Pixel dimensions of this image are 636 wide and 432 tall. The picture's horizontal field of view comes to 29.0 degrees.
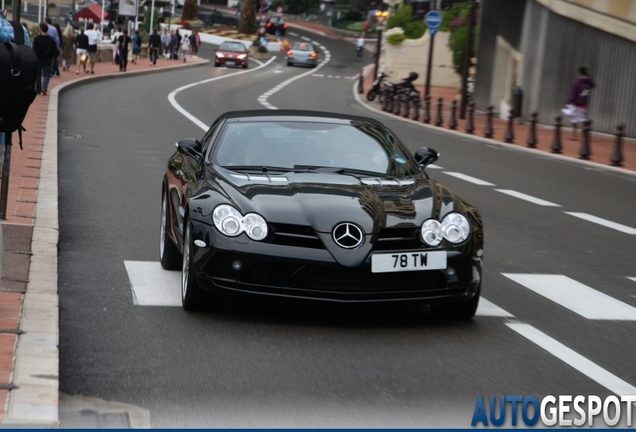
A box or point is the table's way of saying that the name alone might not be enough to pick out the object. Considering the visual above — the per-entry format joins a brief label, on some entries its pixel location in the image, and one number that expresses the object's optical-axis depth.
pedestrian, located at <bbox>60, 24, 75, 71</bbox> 42.81
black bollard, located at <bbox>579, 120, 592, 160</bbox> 22.77
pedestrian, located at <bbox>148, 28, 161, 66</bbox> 60.56
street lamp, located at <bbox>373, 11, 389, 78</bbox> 58.66
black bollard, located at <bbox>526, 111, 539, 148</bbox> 25.73
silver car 75.69
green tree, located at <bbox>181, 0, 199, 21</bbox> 120.00
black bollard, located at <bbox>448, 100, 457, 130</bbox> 31.41
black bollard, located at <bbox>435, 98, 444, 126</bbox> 32.22
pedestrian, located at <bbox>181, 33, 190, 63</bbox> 73.62
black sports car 7.05
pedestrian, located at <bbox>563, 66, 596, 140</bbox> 27.55
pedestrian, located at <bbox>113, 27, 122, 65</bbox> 56.88
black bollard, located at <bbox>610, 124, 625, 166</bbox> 21.72
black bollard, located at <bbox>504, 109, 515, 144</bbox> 26.83
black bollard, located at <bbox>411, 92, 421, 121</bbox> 34.69
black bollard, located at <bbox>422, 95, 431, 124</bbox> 34.07
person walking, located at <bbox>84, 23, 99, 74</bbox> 44.91
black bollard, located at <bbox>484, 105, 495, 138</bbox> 28.39
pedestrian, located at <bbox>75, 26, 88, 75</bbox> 44.09
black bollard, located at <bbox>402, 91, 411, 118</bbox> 35.81
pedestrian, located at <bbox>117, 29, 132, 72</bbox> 50.94
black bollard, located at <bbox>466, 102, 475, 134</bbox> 29.67
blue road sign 41.22
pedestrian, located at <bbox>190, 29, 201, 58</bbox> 81.69
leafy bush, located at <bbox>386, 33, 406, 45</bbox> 60.09
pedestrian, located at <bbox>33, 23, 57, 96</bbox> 31.58
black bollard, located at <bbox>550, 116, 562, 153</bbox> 24.30
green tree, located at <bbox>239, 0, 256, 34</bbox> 107.81
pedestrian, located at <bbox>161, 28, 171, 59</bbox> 74.50
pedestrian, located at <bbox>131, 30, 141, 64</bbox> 61.96
